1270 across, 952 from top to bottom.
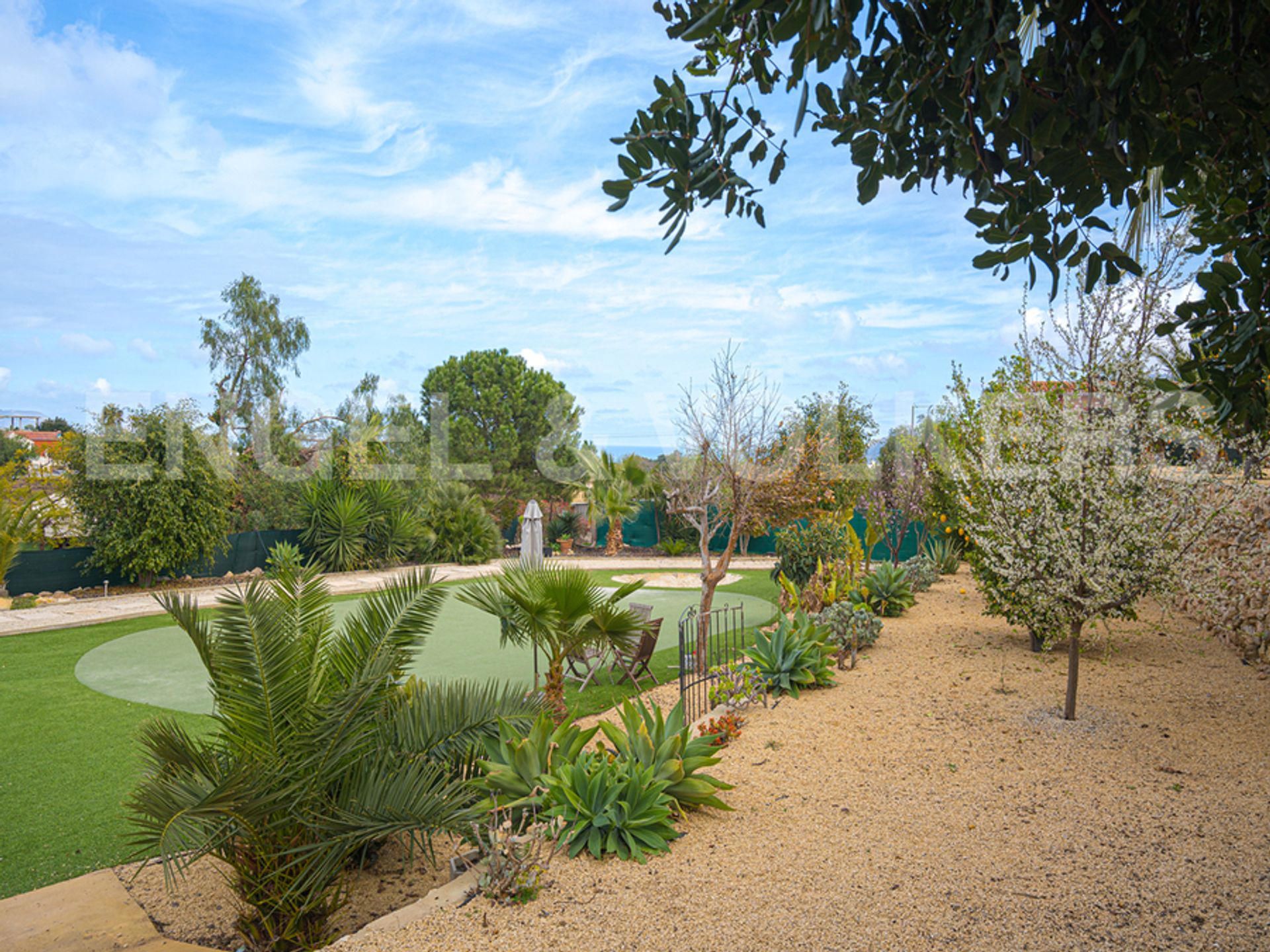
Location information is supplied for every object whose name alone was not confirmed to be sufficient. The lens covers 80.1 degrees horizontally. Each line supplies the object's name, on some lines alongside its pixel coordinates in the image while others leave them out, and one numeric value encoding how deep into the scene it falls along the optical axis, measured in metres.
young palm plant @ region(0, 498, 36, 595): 12.78
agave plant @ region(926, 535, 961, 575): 15.35
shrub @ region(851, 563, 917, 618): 10.54
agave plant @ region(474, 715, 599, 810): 4.04
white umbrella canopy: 14.19
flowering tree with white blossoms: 5.42
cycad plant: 19.41
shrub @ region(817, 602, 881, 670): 7.82
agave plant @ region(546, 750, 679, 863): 3.72
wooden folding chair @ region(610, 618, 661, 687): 7.92
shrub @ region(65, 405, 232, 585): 14.23
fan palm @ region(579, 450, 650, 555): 22.22
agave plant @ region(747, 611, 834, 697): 6.76
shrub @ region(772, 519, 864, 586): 12.08
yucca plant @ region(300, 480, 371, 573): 17.41
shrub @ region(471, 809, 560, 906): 3.29
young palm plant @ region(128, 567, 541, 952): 3.28
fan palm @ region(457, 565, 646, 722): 5.47
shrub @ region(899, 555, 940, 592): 13.09
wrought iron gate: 6.48
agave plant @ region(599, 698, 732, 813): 4.11
